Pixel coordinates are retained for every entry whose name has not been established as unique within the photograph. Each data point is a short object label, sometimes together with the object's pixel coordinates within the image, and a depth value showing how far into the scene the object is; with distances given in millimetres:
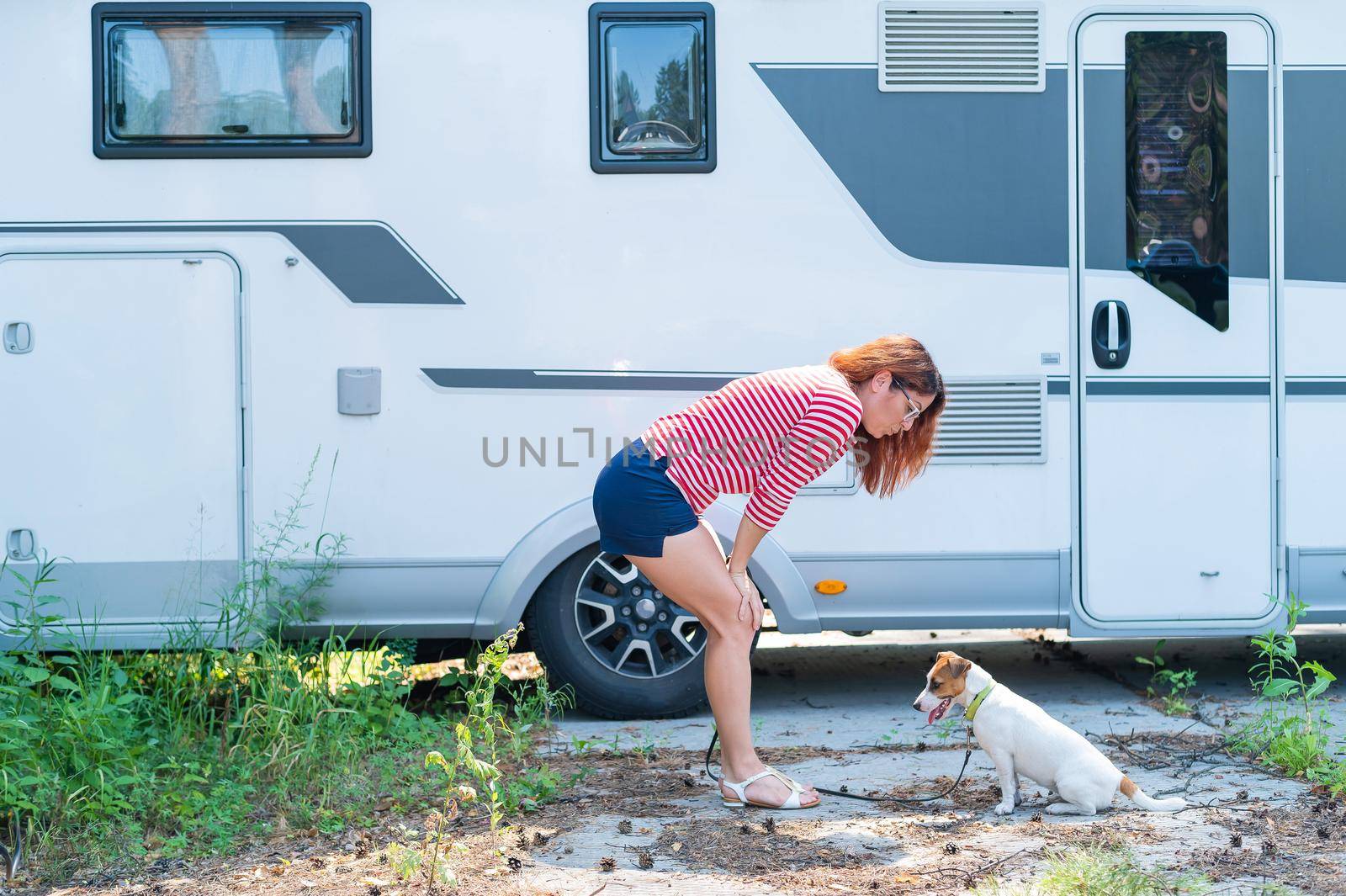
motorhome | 4844
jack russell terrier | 3760
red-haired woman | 3764
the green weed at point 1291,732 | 4145
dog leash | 4043
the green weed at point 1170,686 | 5109
